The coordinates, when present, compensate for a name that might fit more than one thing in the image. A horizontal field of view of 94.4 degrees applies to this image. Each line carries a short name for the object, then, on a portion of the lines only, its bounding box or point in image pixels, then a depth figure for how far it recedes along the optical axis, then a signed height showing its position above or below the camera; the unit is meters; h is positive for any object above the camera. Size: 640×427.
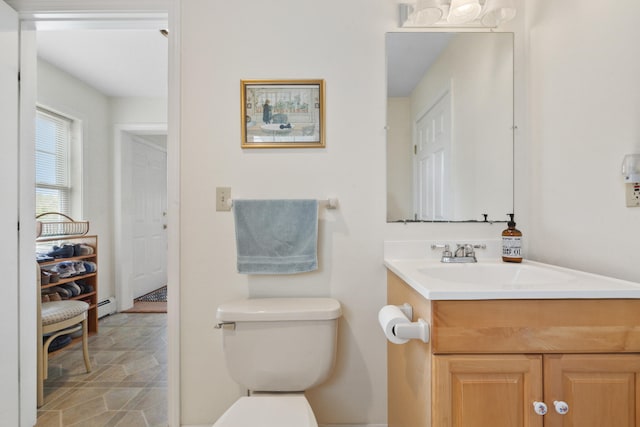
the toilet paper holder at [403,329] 0.83 -0.34
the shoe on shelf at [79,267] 2.49 -0.47
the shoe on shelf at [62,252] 2.37 -0.33
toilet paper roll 0.88 -0.34
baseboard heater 3.00 -1.00
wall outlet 0.92 +0.05
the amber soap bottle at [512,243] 1.28 -0.15
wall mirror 1.42 +0.40
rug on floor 3.60 -1.08
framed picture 1.41 +0.46
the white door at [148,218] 3.57 -0.09
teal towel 1.35 -0.12
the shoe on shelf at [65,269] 2.35 -0.47
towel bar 1.37 +0.04
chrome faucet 1.30 -0.20
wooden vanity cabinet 0.78 -0.41
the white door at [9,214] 1.34 -0.01
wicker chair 1.64 -0.68
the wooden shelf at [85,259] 2.38 -0.46
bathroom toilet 1.17 -0.54
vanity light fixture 1.28 +0.88
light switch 1.41 +0.06
